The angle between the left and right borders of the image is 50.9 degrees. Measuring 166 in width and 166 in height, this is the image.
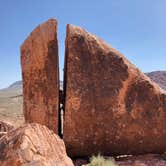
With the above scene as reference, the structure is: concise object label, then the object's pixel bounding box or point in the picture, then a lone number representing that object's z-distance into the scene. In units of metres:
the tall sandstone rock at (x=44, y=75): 4.72
